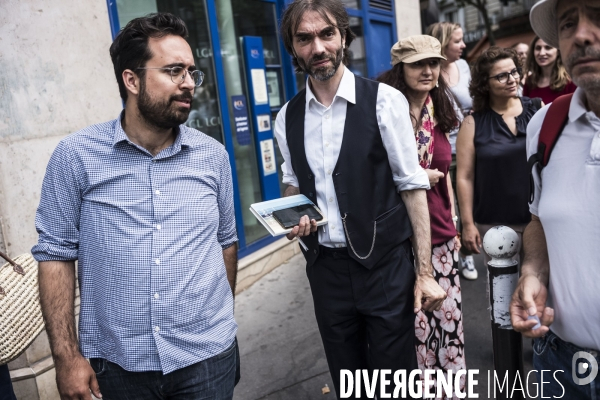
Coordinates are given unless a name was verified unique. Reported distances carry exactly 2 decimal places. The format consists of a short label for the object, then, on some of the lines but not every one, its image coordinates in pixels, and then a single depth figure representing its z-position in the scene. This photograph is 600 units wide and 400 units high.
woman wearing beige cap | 3.07
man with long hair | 2.41
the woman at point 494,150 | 3.54
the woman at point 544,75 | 4.89
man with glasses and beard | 1.98
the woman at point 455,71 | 4.88
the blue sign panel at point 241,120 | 5.54
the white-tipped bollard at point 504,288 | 1.73
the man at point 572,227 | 1.52
